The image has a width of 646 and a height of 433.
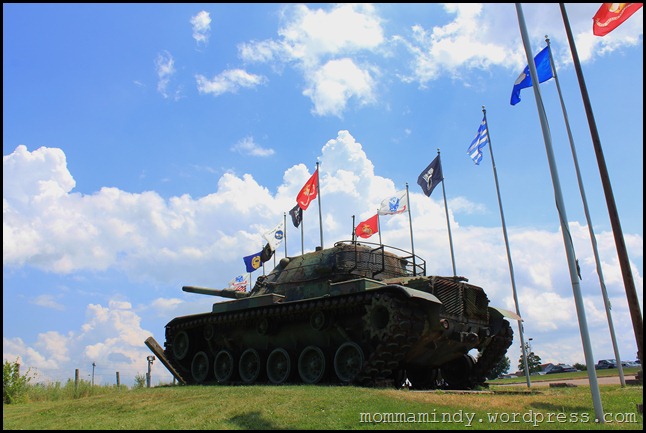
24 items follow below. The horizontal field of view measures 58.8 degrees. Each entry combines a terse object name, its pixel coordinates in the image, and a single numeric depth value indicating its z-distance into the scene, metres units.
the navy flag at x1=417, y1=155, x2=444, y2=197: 26.47
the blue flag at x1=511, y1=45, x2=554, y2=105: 19.09
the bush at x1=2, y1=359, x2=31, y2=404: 19.02
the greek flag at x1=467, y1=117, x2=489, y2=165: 24.90
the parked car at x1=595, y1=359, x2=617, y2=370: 47.88
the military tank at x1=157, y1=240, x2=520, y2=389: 15.27
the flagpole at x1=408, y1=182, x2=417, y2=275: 28.15
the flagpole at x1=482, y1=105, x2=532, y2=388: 21.94
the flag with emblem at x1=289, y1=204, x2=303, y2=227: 28.89
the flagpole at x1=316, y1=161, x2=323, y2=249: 27.68
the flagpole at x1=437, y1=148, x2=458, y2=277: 26.20
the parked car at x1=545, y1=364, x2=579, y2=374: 56.59
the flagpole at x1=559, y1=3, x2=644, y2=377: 10.08
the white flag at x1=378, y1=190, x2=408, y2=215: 27.22
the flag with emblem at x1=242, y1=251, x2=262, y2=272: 32.22
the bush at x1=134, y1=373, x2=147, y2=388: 24.45
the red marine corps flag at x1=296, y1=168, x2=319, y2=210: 27.84
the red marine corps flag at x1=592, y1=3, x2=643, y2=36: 12.81
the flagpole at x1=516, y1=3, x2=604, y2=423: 10.03
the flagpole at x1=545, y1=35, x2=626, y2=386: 18.06
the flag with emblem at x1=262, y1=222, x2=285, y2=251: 29.97
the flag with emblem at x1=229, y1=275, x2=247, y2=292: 32.88
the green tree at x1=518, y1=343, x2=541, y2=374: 60.78
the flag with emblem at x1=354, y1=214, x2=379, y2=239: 27.23
